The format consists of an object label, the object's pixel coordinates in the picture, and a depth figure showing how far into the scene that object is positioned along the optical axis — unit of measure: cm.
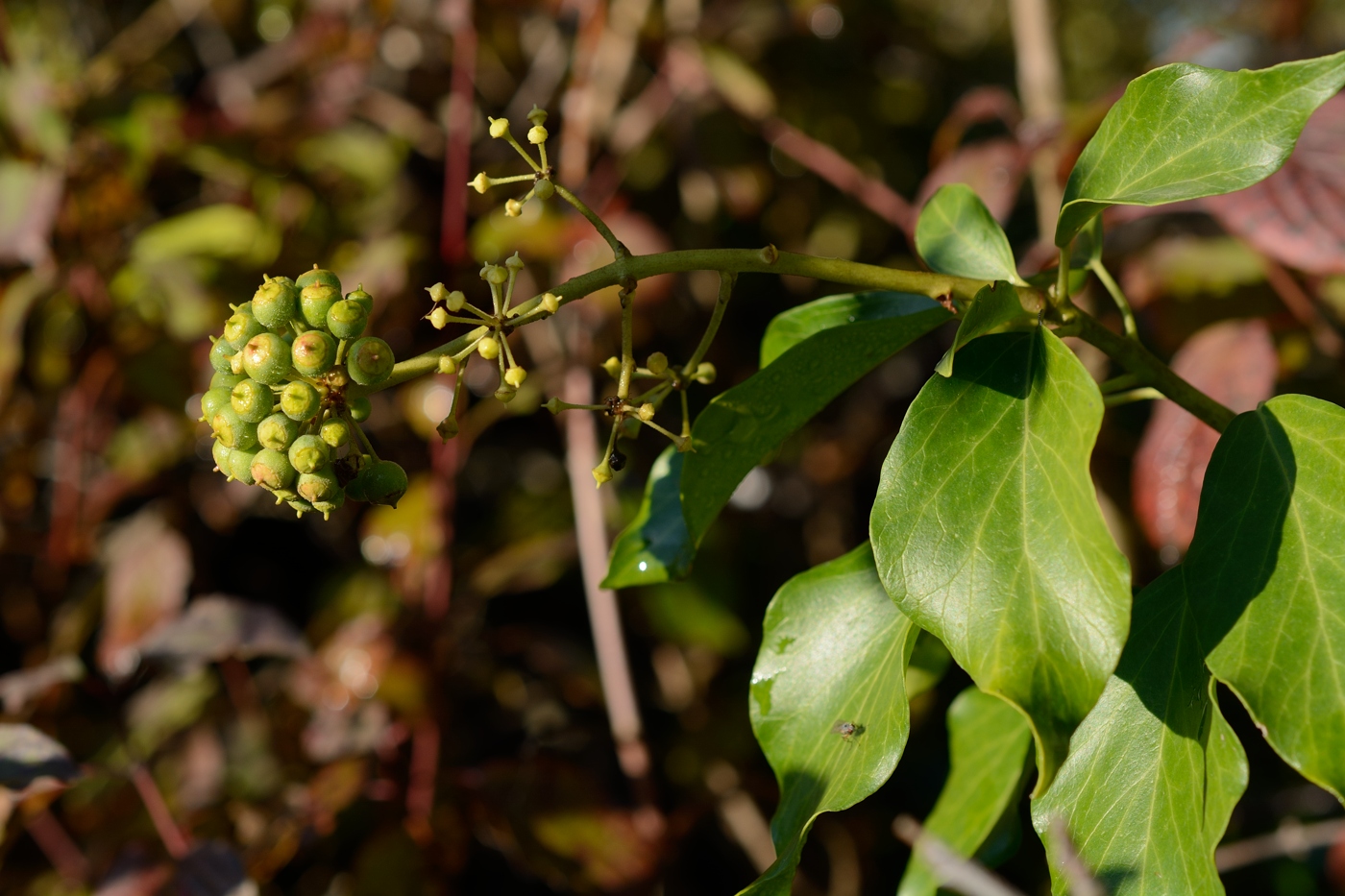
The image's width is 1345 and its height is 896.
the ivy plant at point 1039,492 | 43
